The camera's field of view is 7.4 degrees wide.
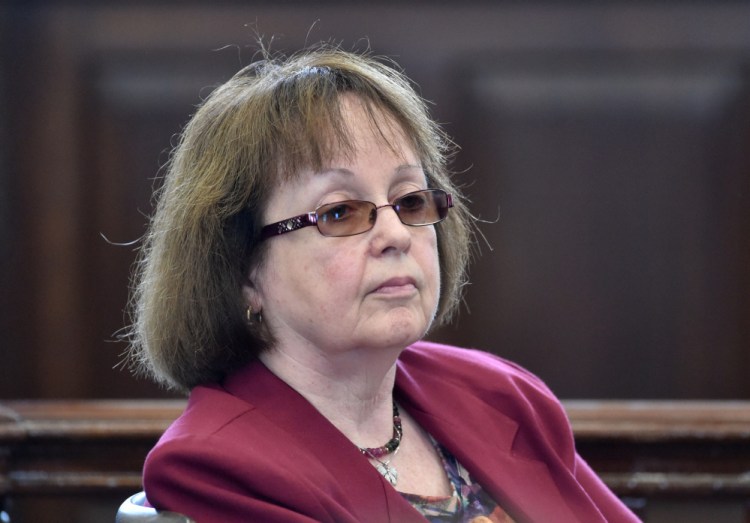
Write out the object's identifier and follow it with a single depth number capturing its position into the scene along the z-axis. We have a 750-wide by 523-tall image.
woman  4.43
